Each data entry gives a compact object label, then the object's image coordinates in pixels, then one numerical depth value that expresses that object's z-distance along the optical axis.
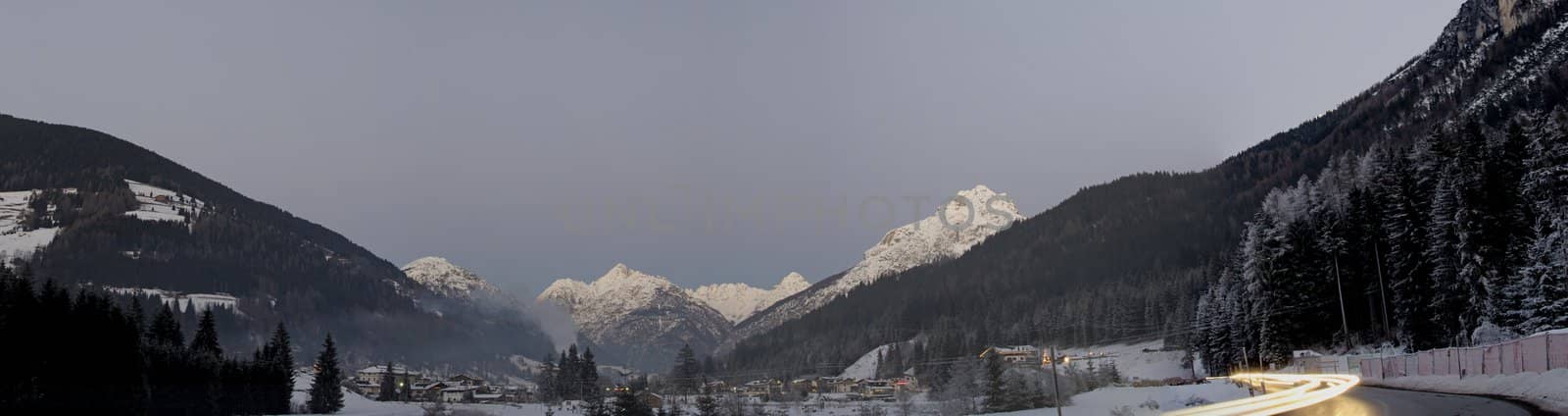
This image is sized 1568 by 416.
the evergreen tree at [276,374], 112.88
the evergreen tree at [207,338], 113.81
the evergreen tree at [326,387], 131.25
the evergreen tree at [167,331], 108.19
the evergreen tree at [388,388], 178.26
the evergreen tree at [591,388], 121.12
